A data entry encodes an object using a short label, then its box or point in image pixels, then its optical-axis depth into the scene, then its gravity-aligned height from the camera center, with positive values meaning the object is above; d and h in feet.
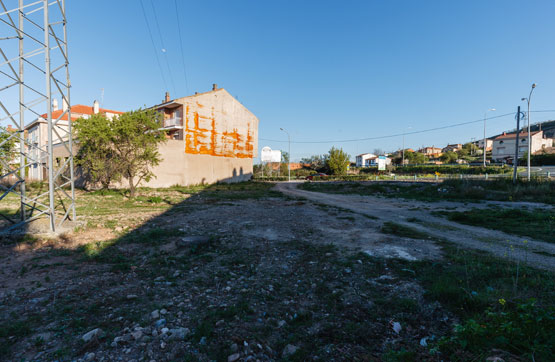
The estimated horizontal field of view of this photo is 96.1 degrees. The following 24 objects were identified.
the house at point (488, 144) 303.17 +35.77
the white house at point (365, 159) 306.14 +17.19
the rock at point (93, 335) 9.34 -6.16
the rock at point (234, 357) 8.62 -6.42
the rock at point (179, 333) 9.73 -6.35
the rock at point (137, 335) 9.54 -6.24
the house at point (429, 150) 354.21 +32.76
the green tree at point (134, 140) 56.75 +7.73
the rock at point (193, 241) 21.17 -5.86
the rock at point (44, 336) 9.34 -6.23
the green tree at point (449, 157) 227.49 +14.14
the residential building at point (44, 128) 94.10 +20.69
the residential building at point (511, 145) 205.05 +23.71
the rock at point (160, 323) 10.42 -6.33
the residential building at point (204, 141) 81.35 +12.36
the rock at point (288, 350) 9.03 -6.53
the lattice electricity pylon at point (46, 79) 22.40 +8.89
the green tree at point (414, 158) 241.80 +14.31
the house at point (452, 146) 349.82 +37.06
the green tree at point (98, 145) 56.08 +6.65
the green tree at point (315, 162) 200.93 +9.81
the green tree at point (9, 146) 76.11 +8.76
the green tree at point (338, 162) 157.28 +6.86
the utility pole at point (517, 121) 65.49 +13.76
